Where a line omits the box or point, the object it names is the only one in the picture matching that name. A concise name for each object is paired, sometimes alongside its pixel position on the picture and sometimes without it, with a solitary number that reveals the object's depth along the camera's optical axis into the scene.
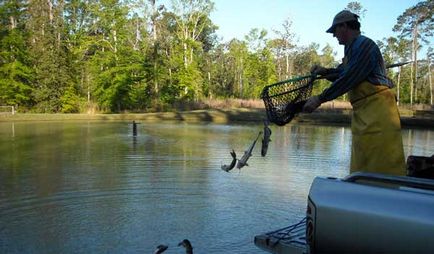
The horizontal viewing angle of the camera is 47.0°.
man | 3.04
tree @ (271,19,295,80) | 60.00
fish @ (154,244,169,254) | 4.11
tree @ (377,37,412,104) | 59.31
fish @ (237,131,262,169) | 4.36
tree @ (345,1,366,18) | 58.41
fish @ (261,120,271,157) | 4.28
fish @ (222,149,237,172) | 4.84
